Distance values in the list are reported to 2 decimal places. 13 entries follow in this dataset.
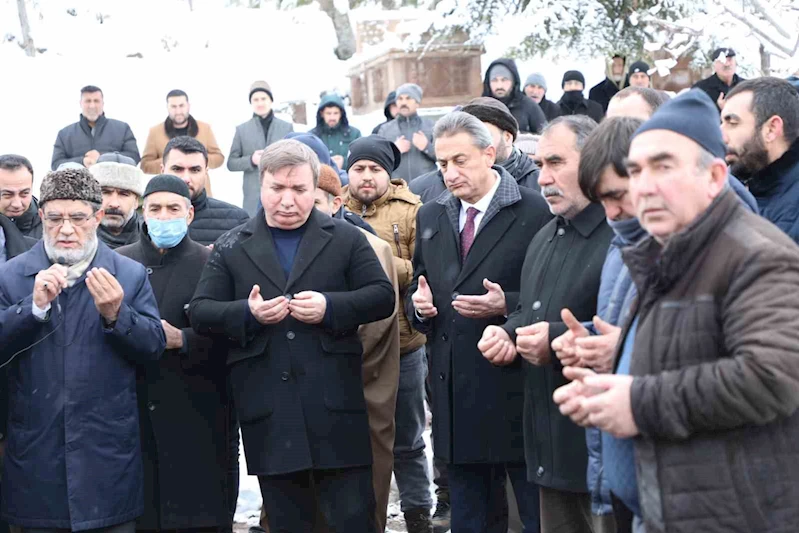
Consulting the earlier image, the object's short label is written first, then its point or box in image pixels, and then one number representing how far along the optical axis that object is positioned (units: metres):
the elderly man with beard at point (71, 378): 4.79
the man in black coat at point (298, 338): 4.93
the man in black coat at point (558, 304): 4.31
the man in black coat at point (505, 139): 6.28
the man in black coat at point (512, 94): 10.67
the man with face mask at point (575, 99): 13.52
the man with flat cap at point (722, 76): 11.58
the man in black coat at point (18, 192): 6.49
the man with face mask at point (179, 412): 5.31
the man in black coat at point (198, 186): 6.72
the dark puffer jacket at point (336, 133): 11.88
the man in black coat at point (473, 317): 5.06
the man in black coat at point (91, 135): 11.74
